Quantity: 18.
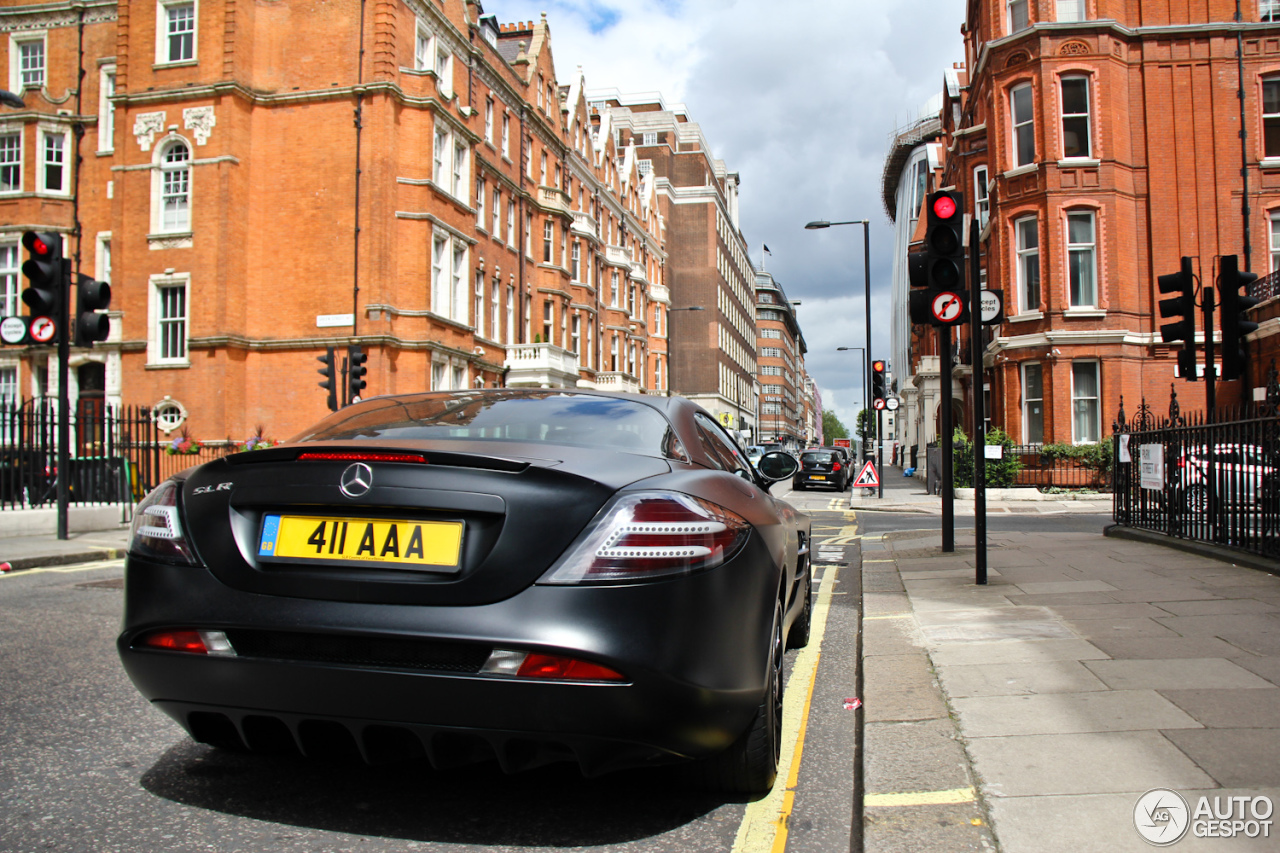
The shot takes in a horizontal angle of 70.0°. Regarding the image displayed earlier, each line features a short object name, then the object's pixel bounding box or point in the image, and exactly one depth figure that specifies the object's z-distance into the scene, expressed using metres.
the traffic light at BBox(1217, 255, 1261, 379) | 10.61
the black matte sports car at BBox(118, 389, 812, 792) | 2.39
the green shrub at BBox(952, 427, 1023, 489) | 24.03
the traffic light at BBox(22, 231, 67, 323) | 11.70
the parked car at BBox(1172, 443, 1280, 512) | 7.49
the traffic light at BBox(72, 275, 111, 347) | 12.08
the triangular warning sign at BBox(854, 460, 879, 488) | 22.39
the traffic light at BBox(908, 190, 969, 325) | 8.15
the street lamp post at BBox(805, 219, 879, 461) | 29.98
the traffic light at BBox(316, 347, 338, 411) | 19.28
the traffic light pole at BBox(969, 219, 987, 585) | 7.35
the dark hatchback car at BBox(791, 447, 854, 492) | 33.66
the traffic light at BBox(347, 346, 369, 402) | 19.89
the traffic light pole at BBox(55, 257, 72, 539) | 12.21
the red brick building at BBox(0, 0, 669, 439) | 26.95
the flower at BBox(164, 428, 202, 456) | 19.86
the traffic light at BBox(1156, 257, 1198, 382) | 11.35
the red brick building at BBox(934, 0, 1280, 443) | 24.97
